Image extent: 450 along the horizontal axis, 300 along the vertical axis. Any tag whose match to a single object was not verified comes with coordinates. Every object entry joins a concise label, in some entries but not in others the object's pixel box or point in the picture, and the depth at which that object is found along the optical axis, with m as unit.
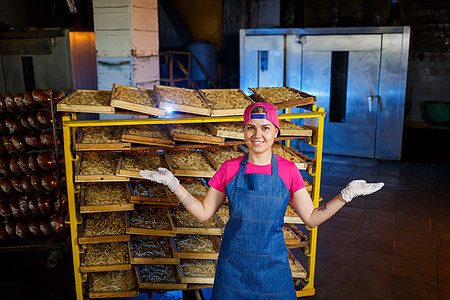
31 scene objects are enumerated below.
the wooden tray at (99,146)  3.35
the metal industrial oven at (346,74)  8.20
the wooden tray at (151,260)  3.50
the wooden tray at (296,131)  3.59
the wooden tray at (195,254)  3.52
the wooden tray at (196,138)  3.48
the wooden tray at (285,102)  3.67
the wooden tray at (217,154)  3.63
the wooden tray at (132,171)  3.37
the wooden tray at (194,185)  3.74
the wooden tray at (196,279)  3.51
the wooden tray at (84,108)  3.35
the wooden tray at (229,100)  3.52
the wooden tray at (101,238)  3.45
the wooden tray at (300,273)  3.82
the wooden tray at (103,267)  3.49
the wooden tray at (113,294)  3.52
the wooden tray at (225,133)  3.49
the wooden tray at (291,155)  3.65
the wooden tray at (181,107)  3.43
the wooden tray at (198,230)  3.49
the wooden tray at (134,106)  3.31
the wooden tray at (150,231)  3.50
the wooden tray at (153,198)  3.48
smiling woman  2.42
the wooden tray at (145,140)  3.39
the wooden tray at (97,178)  3.35
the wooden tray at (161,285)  3.53
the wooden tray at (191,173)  3.46
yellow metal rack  3.32
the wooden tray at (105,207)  3.39
